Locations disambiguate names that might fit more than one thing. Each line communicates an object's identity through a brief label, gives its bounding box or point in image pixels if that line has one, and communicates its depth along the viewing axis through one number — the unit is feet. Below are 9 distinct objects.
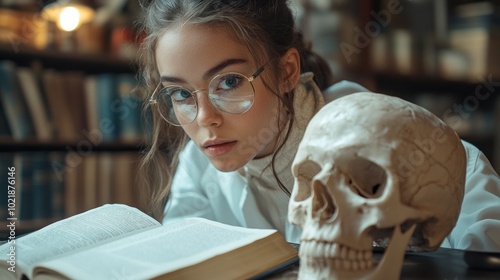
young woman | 3.34
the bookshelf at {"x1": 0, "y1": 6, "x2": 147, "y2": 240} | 6.98
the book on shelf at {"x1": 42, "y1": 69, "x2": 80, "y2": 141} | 7.28
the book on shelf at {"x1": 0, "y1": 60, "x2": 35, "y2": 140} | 6.82
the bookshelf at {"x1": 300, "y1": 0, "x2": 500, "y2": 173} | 8.23
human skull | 2.26
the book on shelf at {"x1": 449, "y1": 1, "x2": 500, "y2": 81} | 8.59
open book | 2.45
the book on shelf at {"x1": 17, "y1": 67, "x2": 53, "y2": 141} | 7.01
